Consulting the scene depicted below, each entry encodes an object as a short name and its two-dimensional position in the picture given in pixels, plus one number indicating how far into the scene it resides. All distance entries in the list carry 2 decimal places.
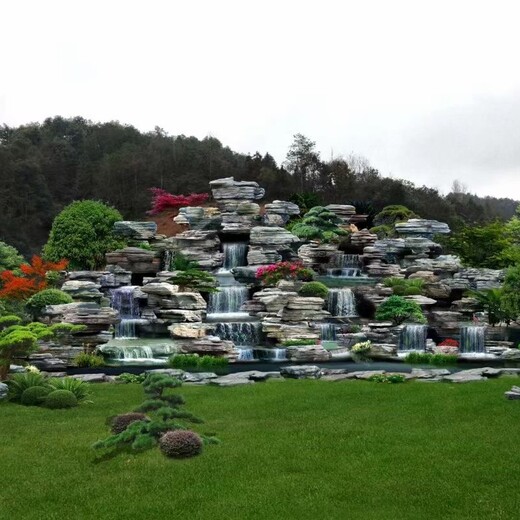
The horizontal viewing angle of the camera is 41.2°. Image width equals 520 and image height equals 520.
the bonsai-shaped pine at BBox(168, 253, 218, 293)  29.61
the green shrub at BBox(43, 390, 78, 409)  12.52
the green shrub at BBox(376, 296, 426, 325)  27.33
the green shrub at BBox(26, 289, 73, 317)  25.08
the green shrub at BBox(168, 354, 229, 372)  21.77
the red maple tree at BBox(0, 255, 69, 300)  26.03
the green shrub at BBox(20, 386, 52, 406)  12.76
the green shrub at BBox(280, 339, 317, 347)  25.27
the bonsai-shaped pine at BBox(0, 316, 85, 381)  13.64
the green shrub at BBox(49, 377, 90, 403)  13.29
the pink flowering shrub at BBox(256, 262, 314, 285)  31.09
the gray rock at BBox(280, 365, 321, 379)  17.41
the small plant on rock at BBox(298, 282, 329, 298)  29.53
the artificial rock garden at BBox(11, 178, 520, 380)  24.41
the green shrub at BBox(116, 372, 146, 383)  16.55
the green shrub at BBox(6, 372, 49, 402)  13.10
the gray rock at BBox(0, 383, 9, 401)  12.40
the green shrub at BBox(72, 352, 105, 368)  21.62
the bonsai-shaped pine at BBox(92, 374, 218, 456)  9.23
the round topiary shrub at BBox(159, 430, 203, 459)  8.78
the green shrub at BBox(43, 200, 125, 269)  36.00
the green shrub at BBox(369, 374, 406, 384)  15.73
